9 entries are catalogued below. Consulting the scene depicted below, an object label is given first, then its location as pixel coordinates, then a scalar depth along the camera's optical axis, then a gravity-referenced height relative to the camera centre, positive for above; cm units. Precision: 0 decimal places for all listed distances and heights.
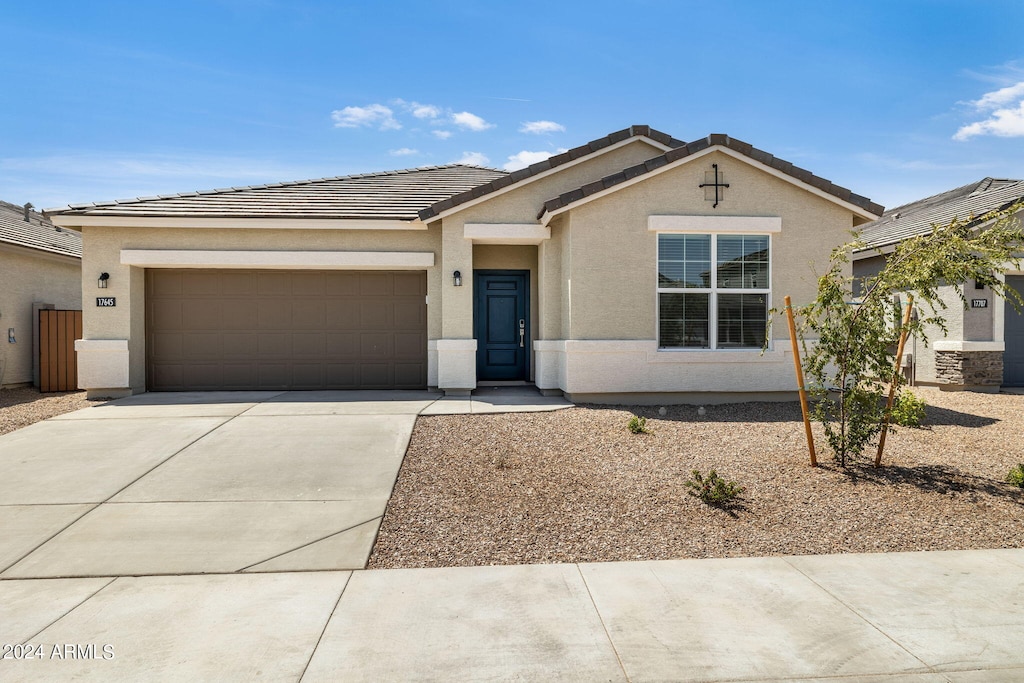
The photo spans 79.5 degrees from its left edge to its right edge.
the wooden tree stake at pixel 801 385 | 625 -58
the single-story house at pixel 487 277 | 973 +94
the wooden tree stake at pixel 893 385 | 591 -55
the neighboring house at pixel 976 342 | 1234 -25
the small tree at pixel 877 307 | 575 +22
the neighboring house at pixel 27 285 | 1295 +110
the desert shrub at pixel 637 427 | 780 -122
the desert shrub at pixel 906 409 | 616 -80
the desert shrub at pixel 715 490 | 536 -141
